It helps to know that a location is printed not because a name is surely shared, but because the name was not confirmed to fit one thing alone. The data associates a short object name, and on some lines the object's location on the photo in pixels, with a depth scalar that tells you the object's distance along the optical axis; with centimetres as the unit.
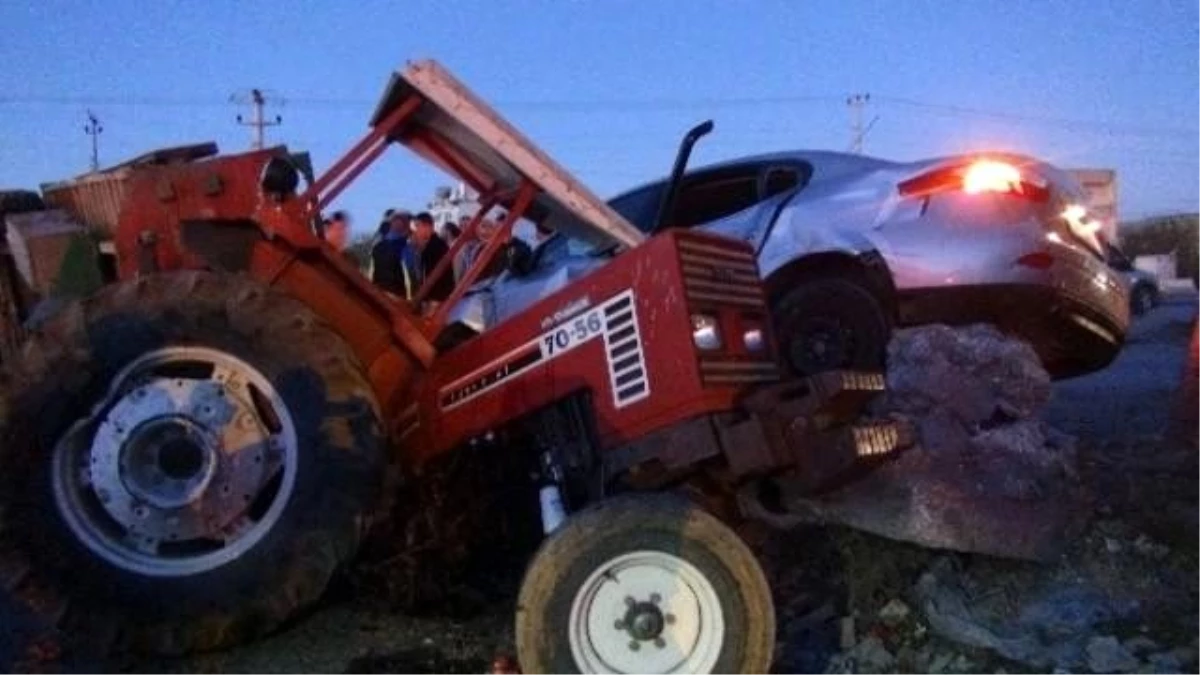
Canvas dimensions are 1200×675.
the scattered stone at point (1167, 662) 423
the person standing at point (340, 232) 521
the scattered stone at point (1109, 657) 430
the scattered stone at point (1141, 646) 441
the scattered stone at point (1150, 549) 515
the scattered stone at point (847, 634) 462
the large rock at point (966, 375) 623
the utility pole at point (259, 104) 4769
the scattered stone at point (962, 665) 437
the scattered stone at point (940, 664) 438
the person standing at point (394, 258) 945
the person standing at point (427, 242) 955
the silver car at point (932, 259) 691
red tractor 441
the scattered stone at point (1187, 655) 425
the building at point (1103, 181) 3481
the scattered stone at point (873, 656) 445
